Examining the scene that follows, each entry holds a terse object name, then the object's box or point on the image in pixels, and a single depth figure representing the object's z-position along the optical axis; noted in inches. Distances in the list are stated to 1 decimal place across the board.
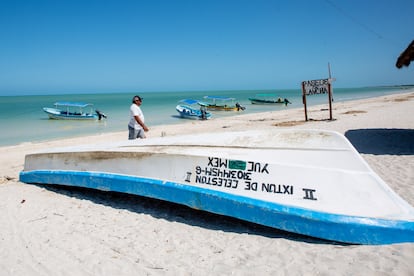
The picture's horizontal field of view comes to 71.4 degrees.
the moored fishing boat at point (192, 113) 847.7
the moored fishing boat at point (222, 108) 1096.2
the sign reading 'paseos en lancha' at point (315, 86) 468.8
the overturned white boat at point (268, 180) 109.6
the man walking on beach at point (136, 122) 242.5
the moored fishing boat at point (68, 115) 885.8
